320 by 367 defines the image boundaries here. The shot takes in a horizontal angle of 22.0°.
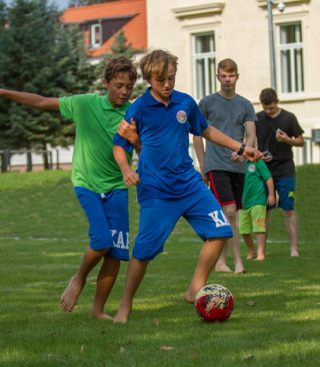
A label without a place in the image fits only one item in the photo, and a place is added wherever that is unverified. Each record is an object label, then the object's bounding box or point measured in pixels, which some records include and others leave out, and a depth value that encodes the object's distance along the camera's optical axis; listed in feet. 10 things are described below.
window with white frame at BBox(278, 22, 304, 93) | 102.17
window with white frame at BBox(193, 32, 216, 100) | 110.22
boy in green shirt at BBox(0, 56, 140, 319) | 20.72
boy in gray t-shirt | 30.81
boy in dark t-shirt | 36.76
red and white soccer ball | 19.52
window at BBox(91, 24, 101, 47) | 174.19
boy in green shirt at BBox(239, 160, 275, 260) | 36.96
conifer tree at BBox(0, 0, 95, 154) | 121.29
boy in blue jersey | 19.77
